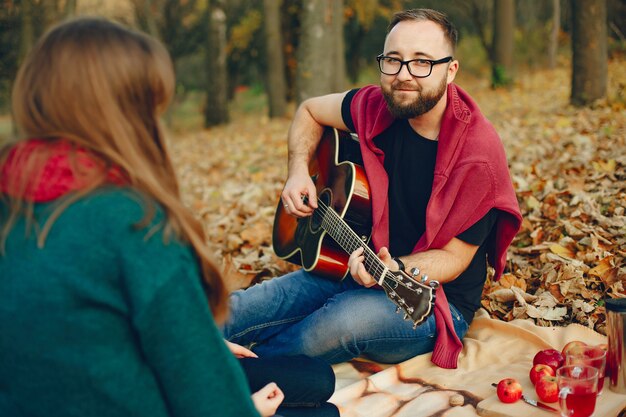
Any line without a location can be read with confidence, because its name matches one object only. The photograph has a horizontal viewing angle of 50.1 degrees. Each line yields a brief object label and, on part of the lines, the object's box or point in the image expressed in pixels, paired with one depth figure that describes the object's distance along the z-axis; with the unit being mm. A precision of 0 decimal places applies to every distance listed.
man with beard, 3195
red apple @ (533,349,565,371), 3039
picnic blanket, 2945
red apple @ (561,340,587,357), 2906
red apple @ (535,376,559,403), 2838
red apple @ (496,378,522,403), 2893
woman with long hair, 1572
